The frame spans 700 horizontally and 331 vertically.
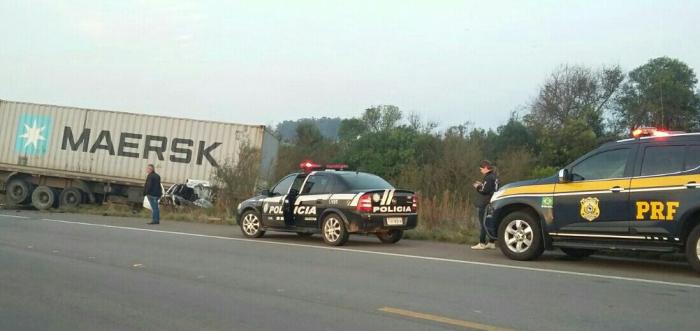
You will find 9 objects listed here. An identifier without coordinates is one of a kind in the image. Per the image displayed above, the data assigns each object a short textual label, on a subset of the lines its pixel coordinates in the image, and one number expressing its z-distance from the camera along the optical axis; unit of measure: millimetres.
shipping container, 25453
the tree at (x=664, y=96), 34844
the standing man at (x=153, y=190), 18375
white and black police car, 12312
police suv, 8633
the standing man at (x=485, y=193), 12133
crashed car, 22938
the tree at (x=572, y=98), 53812
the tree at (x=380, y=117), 80750
